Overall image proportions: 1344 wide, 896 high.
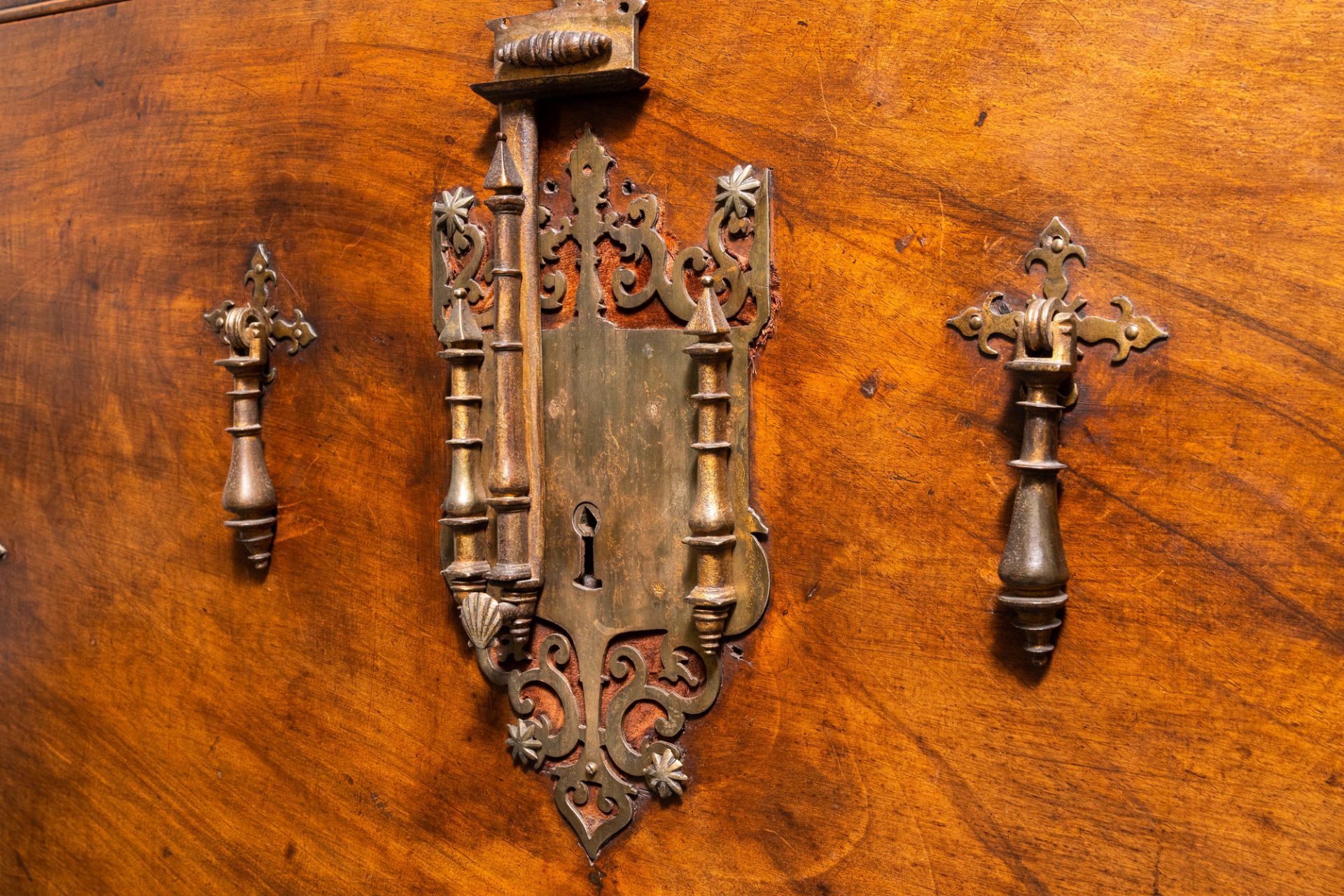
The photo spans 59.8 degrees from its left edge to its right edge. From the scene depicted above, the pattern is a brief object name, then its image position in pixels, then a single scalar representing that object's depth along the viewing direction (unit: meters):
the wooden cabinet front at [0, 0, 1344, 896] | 0.72
